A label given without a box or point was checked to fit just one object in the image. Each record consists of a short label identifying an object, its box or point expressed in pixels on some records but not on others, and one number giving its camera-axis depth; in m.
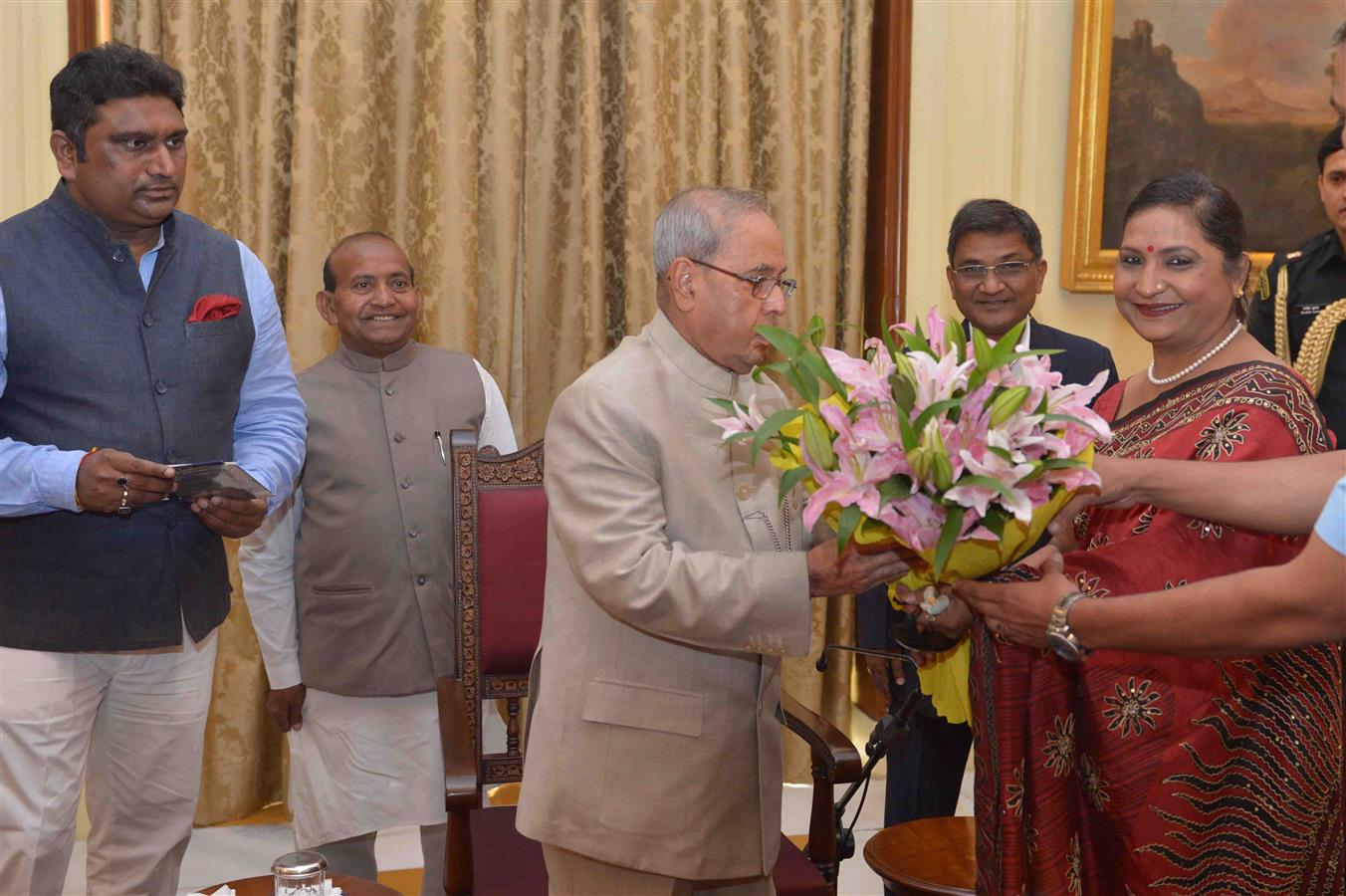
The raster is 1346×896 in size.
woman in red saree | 2.30
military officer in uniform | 3.26
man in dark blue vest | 2.80
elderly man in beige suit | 2.19
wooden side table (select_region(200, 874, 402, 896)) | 2.46
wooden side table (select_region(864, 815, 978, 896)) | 2.82
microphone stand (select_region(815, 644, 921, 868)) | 2.94
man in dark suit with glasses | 3.51
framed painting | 5.10
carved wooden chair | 3.17
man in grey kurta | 3.51
